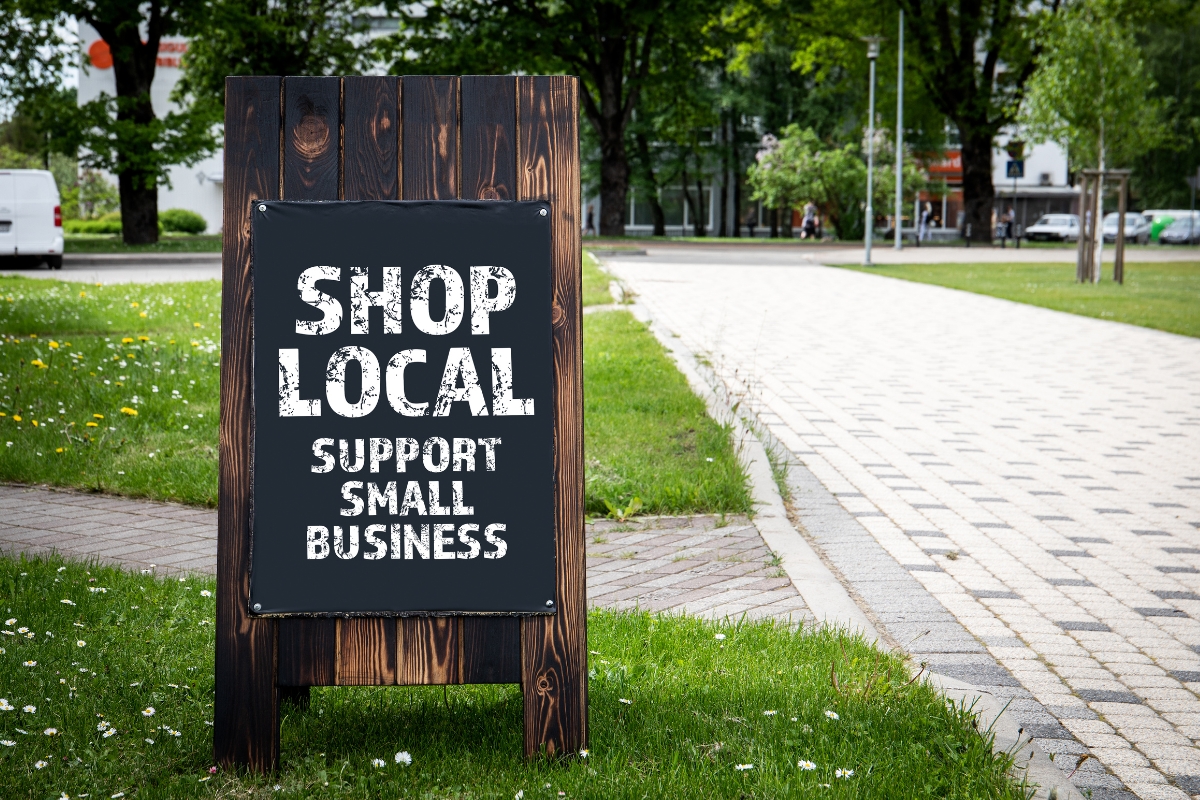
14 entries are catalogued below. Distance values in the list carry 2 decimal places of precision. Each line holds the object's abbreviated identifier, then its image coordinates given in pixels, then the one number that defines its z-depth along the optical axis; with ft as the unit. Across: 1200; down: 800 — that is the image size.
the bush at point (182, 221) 161.89
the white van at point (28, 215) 77.15
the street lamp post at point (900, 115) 119.55
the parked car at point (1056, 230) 192.13
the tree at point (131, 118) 100.07
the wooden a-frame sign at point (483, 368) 9.61
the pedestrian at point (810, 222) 164.92
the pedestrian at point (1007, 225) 169.31
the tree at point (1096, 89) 84.12
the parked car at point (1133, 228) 181.98
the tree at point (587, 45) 122.62
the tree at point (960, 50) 143.23
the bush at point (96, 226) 153.99
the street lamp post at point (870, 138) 100.78
